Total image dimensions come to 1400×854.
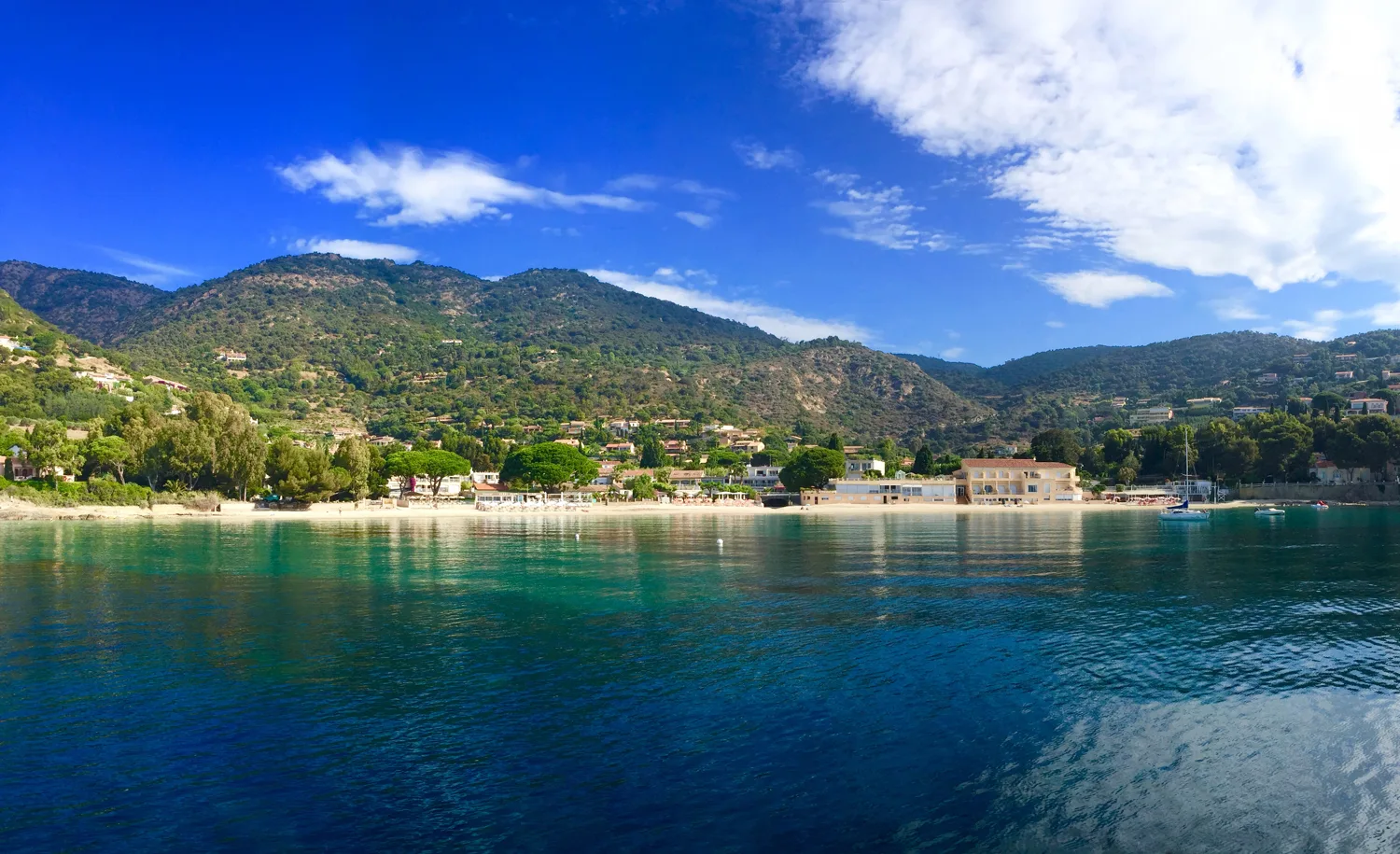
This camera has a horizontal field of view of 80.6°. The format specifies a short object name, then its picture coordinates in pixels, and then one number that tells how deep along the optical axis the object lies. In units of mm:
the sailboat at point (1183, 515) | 72750
